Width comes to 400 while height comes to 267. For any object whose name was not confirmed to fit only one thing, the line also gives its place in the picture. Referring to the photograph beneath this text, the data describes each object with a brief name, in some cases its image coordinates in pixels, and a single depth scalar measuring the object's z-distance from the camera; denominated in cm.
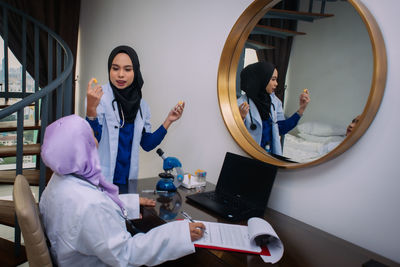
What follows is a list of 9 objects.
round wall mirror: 111
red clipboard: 102
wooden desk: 99
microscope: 159
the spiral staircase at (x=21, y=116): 153
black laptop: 133
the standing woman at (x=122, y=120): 172
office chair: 88
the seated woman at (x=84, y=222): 94
